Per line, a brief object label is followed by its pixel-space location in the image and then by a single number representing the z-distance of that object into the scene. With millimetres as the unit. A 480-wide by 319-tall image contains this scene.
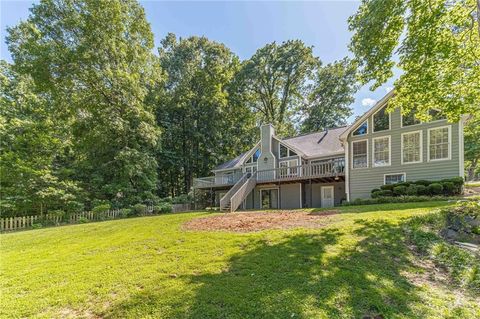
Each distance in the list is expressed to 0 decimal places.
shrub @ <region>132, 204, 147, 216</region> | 18953
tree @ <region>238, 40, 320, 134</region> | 31969
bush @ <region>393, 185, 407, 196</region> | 12655
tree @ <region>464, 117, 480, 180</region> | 22078
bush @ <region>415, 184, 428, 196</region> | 12125
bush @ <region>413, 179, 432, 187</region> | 12416
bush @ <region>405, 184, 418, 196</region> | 12302
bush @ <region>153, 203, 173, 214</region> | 20234
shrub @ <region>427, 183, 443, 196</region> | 11781
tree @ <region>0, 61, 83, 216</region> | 16250
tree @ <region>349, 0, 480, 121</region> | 7879
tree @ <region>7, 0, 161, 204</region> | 19141
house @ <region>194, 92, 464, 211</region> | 13031
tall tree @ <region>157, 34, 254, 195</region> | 29672
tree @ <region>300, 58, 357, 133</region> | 30375
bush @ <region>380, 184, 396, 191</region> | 13169
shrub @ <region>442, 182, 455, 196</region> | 11652
